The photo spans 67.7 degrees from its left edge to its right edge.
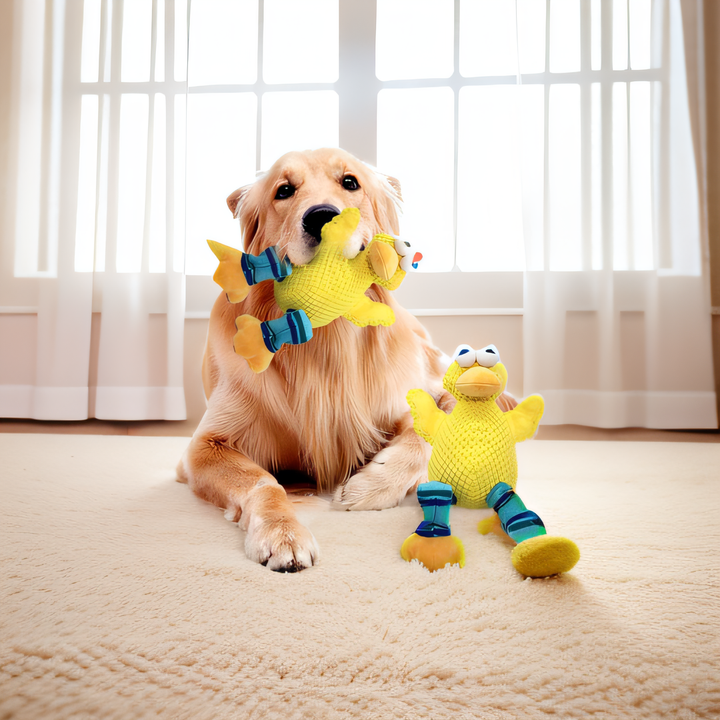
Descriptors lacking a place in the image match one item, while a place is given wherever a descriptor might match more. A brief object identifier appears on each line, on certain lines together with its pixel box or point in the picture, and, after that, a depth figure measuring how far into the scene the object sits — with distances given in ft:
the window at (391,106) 7.82
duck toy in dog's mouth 2.67
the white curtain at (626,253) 6.97
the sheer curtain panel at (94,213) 7.44
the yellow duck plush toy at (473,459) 2.22
